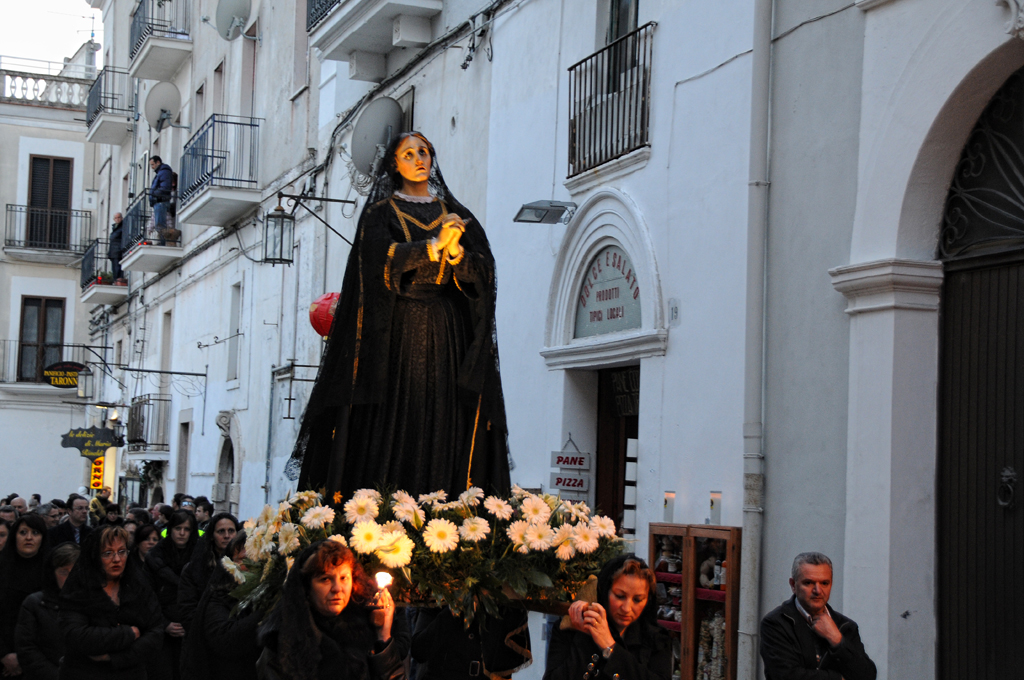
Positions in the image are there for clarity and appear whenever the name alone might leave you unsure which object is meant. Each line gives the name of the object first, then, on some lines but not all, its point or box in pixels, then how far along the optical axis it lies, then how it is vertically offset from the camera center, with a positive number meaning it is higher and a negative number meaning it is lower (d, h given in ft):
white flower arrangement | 15.34 -1.38
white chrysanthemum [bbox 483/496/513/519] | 15.93 -0.93
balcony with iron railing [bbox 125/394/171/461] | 80.12 -0.61
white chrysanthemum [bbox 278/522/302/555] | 15.19 -1.32
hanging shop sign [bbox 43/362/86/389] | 91.86 +2.69
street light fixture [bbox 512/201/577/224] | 34.96 +5.67
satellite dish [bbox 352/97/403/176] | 46.37 +10.14
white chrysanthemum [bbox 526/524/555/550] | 15.61 -1.23
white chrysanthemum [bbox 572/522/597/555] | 15.72 -1.25
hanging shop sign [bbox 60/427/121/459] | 80.12 -1.54
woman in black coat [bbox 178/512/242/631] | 21.57 -2.33
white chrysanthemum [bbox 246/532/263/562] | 15.94 -1.48
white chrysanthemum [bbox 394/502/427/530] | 15.69 -1.02
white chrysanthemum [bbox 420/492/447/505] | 16.53 -0.86
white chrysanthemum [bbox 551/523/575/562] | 15.69 -1.31
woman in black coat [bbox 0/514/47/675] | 27.37 -3.21
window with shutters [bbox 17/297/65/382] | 101.40 +5.86
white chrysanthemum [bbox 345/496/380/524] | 15.53 -0.99
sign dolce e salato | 33.45 +3.45
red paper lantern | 45.68 +3.68
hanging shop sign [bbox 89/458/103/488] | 88.12 -3.88
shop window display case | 27.35 -3.31
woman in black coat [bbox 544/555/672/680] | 13.93 -2.06
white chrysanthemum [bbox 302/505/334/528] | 15.46 -1.09
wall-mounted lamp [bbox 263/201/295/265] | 55.01 +7.83
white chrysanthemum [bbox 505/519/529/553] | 15.66 -1.21
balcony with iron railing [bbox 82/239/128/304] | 93.15 +9.41
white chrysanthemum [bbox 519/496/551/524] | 16.07 -0.96
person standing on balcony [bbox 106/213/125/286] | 91.04 +11.30
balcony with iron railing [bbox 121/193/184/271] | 79.10 +10.38
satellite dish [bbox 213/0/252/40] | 65.92 +19.66
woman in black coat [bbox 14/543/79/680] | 23.40 -3.71
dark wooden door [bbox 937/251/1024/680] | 22.08 -0.40
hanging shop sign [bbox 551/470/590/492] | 35.78 -1.32
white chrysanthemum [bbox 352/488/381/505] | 16.02 -0.83
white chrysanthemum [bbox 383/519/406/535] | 15.35 -1.16
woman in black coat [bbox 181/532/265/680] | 17.91 -3.00
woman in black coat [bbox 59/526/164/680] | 20.31 -3.05
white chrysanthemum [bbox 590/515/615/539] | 16.21 -1.13
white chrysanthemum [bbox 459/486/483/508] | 16.28 -0.82
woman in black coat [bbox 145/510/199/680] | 25.45 -2.95
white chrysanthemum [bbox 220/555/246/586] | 16.38 -1.85
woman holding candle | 13.07 -2.02
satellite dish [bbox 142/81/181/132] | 81.30 +18.93
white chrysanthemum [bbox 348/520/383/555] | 15.02 -1.26
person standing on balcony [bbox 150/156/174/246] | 77.61 +13.09
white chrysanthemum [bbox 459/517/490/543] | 15.49 -1.16
